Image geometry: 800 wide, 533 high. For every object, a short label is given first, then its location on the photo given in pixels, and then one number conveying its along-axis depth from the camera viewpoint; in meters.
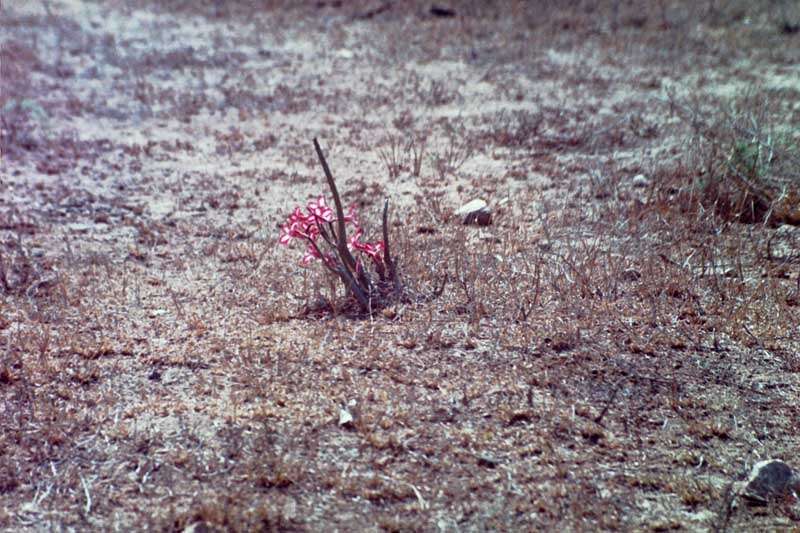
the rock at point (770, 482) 6.31
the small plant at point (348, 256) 8.34
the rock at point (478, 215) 10.97
